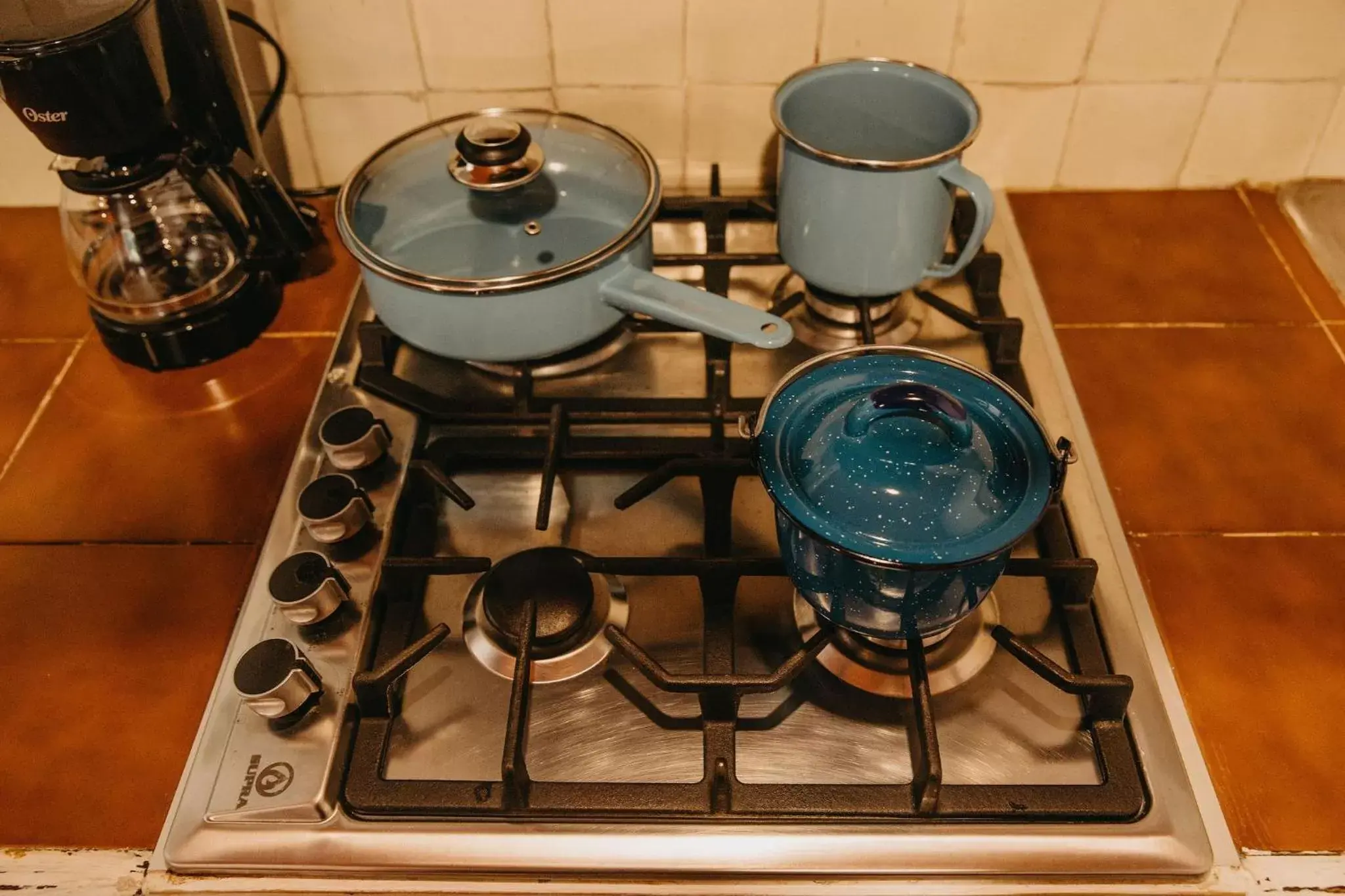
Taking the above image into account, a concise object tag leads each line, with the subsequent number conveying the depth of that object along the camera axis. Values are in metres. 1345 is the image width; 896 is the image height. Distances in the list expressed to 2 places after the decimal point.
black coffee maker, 0.61
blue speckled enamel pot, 0.49
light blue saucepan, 0.64
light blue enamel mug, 0.68
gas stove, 0.52
